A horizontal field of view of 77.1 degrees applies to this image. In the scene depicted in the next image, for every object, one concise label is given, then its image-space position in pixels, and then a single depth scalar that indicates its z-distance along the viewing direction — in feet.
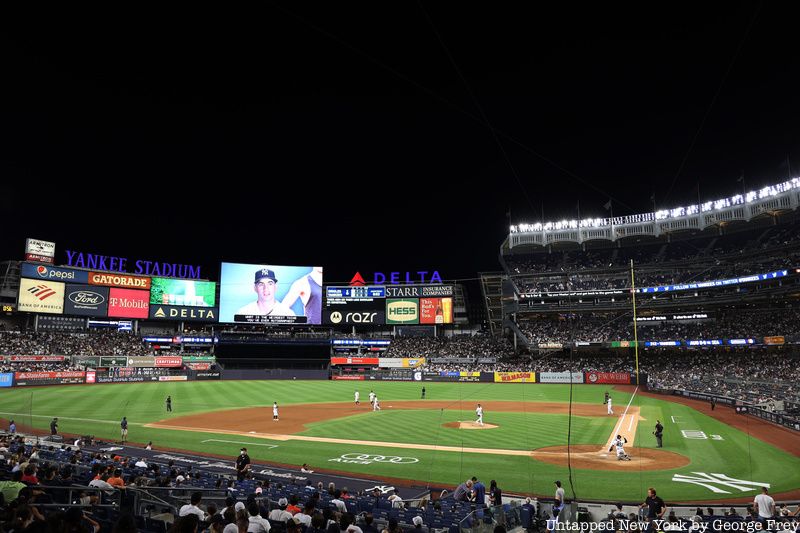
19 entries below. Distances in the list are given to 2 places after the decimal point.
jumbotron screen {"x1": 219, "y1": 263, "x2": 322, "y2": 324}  297.33
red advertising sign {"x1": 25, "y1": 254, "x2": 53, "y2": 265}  250.59
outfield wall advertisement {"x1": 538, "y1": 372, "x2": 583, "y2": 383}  214.90
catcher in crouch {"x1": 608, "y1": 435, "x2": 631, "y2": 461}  73.67
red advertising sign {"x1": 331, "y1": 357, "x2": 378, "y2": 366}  288.53
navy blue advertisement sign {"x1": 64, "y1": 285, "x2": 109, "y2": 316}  257.96
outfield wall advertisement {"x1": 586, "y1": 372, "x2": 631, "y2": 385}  206.80
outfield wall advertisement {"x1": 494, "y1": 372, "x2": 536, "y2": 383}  224.94
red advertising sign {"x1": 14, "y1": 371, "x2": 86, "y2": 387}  189.88
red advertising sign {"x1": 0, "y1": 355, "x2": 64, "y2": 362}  205.42
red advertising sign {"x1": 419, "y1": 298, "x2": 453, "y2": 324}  307.17
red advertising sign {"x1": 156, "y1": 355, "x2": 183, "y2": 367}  252.50
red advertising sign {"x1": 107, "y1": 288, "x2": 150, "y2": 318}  271.69
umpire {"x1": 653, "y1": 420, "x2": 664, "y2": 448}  83.30
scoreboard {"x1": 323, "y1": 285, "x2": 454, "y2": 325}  309.63
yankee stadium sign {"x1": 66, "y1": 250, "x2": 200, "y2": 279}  266.57
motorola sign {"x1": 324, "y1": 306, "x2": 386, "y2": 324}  318.24
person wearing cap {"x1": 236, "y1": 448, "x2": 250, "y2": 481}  56.08
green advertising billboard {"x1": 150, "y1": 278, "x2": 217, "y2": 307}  289.12
